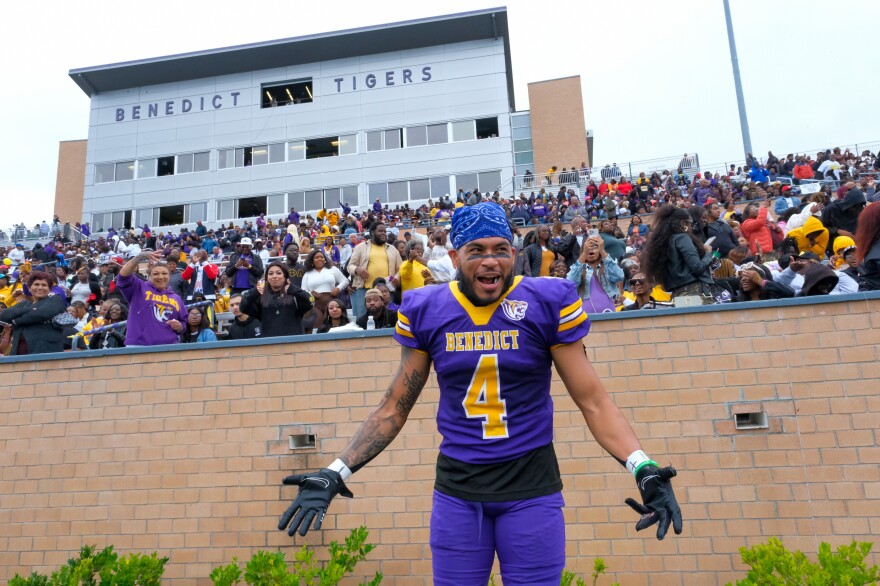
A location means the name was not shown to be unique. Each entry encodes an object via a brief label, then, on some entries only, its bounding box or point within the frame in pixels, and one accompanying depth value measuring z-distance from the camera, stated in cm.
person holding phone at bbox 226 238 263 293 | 1041
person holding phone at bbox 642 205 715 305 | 657
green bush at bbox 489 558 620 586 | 501
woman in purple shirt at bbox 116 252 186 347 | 716
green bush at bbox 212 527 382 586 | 523
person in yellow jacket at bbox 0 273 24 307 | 1251
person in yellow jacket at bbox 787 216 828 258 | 953
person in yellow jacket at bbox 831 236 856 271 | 782
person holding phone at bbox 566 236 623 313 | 752
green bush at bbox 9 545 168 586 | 558
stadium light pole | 3158
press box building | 3525
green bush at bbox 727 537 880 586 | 442
